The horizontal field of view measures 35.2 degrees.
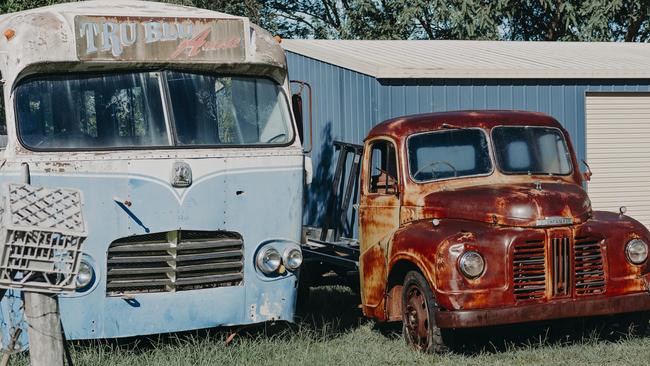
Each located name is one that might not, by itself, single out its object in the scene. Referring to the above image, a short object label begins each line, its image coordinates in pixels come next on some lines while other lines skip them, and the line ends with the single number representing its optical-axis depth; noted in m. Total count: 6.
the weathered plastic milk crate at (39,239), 4.98
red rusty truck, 7.73
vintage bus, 7.59
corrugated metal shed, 13.63
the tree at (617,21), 23.72
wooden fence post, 5.25
